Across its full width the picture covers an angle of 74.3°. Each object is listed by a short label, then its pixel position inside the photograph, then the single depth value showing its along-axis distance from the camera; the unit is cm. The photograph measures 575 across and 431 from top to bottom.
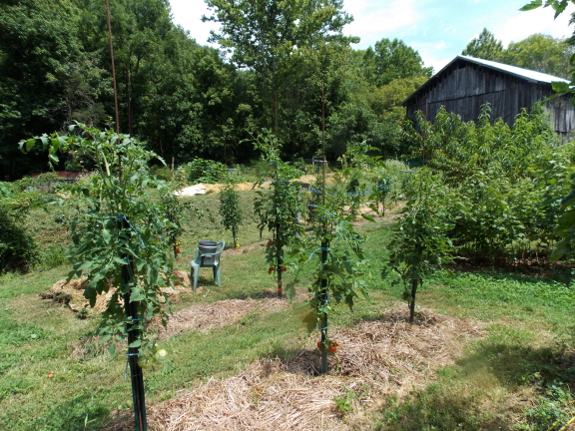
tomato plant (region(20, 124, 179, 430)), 232
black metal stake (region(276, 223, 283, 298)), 547
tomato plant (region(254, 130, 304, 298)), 533
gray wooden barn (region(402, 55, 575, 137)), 1516
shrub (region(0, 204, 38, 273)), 725
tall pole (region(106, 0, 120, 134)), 247
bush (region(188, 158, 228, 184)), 1630
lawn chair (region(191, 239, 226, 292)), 621
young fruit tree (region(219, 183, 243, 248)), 873
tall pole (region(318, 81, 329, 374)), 309
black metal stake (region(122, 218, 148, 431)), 253
